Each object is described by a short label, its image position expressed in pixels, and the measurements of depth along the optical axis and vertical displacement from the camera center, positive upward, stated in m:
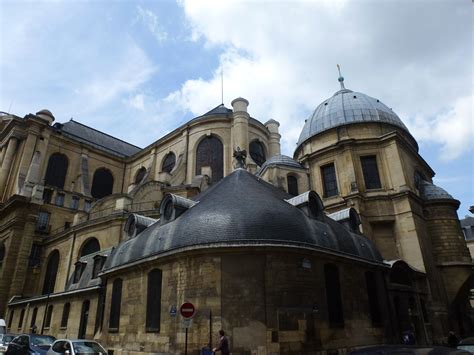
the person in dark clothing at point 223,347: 8.28 -0.50
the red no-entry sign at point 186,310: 8.04 +0.36
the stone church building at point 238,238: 10.09 +3.69
